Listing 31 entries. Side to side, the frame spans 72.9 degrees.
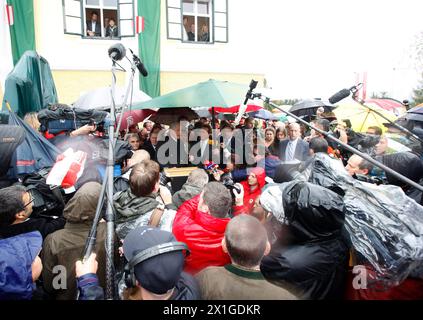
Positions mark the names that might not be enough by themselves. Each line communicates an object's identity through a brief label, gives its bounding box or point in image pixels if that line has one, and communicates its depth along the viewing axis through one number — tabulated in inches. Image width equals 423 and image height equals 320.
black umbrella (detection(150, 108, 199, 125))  204.1
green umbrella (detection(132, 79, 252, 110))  145.8
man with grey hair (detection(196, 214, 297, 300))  52.4
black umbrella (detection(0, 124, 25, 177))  98.8
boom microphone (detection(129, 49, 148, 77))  91.4
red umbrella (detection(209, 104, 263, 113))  196.6
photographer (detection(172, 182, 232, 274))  73.1
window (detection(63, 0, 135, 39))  354.9
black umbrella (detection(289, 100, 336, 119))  261.4
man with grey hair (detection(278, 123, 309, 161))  181.8
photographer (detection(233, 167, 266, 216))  123.5
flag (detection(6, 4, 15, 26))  307.7
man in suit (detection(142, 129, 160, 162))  179.4
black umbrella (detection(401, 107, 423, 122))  130.5
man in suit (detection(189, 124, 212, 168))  168.2
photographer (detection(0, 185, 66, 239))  70.4
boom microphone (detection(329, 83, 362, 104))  96.2
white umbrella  200.9
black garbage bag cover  62.1
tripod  55.7
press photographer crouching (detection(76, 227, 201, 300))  49.3
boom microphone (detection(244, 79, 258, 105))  88.5
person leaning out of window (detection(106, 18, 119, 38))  365.7
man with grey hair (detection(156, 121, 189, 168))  167.2
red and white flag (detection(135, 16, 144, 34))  359.6
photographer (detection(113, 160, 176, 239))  79.7
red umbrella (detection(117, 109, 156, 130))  211.2
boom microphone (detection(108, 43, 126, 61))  81.0
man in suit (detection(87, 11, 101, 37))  358.9
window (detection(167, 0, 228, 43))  398.0
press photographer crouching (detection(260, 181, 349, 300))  62.4
